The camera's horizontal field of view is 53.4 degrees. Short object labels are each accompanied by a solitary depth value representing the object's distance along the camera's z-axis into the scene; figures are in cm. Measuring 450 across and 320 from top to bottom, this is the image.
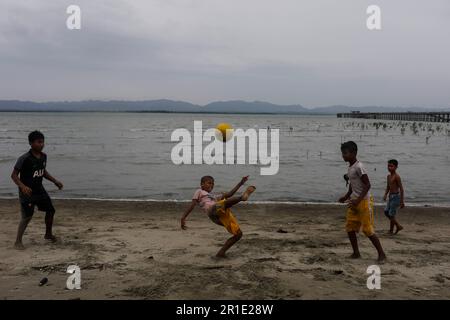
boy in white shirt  663
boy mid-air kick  653
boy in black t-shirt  714
